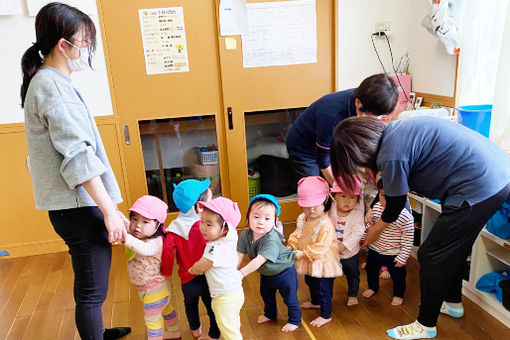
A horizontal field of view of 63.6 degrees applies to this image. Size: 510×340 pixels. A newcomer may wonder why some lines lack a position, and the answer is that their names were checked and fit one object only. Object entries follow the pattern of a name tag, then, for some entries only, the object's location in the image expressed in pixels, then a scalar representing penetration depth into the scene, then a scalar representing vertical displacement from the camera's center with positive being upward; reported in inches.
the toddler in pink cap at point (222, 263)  64.6 -31.8
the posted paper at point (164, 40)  113.0 +5.4
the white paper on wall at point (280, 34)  117.0 +5.6
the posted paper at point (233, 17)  114.6 +10.6
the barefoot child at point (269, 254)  72.1 -34.5
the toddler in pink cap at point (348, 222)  82.0 -33.2
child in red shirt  71.1 -30.4
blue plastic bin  89.4 -15.9
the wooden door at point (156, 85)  112.3 -6.9
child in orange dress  78.7 -35.9
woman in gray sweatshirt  52.9 -10.9
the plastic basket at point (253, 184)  133.5 -40.2
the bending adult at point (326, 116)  74.3 -13.2
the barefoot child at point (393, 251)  82.5 -40.1
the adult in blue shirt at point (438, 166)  62.0 -17.8
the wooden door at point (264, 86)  119.9 -9.4
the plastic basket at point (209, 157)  128.8 -30.1
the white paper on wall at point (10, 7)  105.2 +15.0
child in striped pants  70.3 -33.9
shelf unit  79.0 -44.0
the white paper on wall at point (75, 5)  105.7 +15.1
